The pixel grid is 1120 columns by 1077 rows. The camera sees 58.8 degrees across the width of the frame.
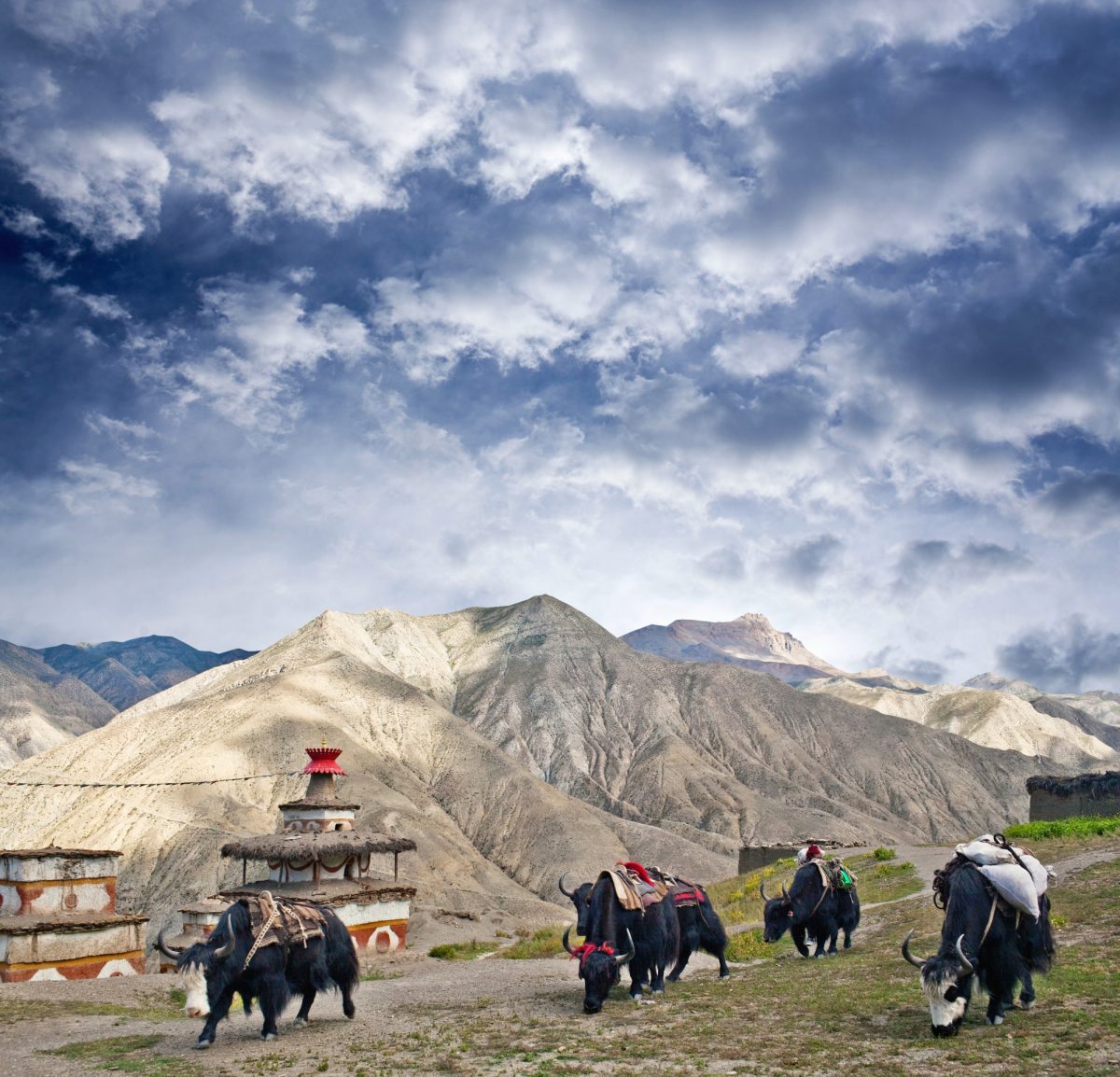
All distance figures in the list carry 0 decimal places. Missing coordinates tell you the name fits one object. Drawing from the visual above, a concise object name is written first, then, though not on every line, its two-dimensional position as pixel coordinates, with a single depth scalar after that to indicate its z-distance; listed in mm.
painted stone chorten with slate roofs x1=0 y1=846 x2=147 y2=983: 30516
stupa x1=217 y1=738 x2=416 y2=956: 36406
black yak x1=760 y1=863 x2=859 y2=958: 17328
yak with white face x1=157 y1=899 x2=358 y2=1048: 12891
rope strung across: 62656
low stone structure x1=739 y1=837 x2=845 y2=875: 46938
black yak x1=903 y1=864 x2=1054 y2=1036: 9961
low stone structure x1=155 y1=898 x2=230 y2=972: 35844
